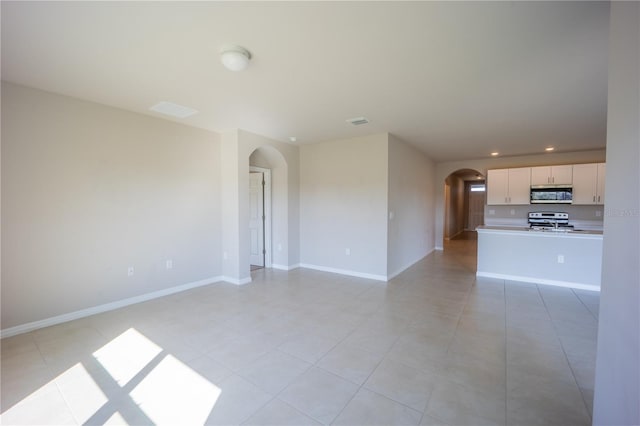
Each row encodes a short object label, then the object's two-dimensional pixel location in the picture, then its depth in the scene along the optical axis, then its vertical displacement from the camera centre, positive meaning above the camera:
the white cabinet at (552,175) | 5.79 +0.63
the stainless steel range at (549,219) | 6.20 -0.38
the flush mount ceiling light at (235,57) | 2.13 +1.20
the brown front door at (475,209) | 12.77 -0.29
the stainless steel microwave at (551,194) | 5.76 +0.20
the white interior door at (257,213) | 5.82 -0.22
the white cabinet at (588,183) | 5.52 +0.42
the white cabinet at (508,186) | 6.21 +0.42
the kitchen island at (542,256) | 4.21 -0.91
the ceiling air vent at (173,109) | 3.36 +1.25
